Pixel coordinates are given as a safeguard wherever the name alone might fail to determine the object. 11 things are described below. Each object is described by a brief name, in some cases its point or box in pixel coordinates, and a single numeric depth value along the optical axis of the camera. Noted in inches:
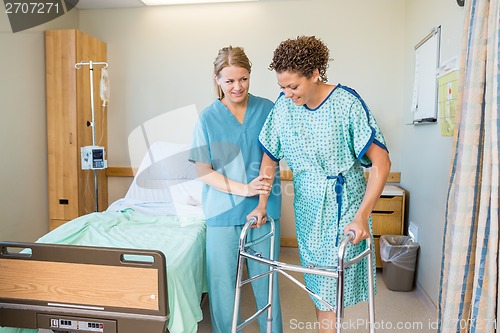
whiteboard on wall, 99.5
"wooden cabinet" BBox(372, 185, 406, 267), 120.4
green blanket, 66.9
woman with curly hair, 52.5
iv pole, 132.2
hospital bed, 55.2
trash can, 108.5
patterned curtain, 51.3
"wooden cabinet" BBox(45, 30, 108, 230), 135.0
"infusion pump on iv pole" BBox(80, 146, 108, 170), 131.3
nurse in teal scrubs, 70.7
